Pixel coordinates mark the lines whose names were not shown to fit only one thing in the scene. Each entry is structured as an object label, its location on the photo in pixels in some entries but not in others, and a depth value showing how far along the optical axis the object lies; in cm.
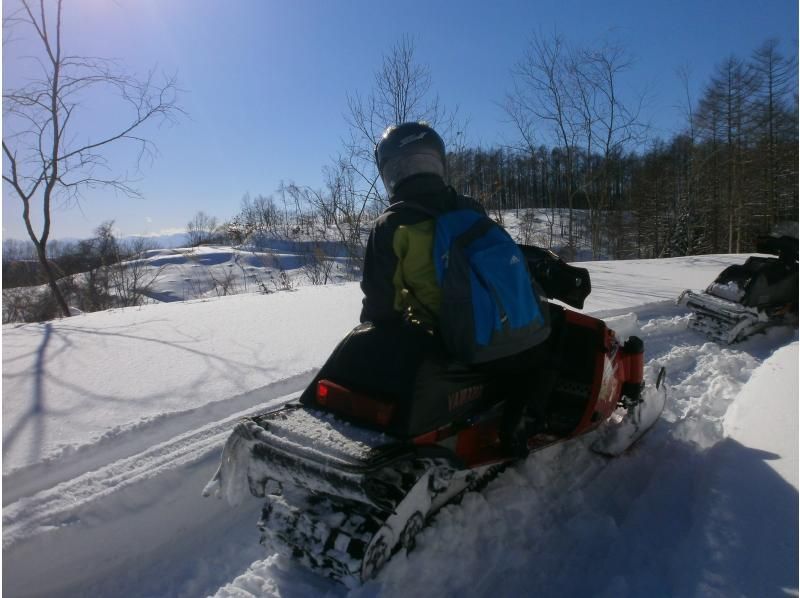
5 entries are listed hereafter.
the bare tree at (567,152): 1363
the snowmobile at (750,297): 453
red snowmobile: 153
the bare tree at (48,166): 712
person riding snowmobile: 177
